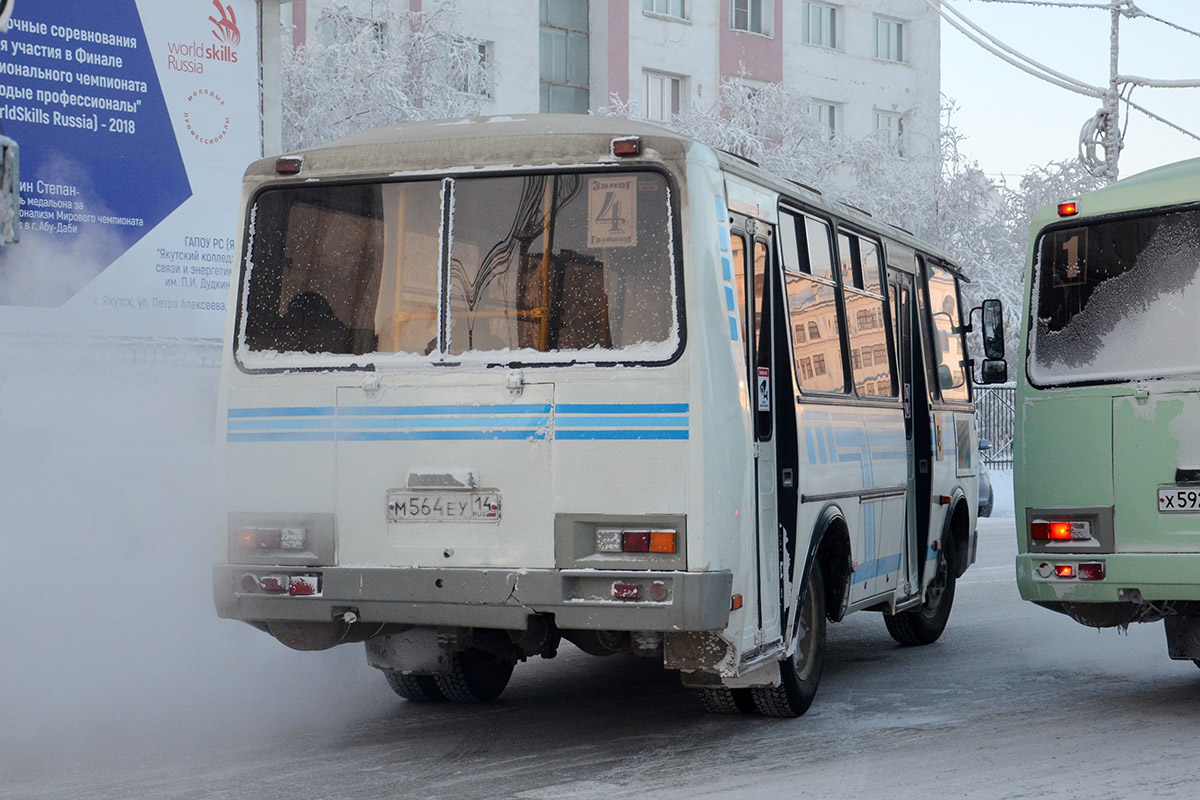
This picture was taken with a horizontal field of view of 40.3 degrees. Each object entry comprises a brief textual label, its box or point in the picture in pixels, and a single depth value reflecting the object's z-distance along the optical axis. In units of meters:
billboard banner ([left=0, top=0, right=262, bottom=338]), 13.73
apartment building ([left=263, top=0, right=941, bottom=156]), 37.41
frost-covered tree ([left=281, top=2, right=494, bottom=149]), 26.06
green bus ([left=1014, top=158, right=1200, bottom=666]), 8.52
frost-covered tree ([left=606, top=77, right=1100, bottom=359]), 34.66
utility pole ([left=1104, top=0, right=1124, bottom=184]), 30.41
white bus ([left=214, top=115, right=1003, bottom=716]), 7.05
